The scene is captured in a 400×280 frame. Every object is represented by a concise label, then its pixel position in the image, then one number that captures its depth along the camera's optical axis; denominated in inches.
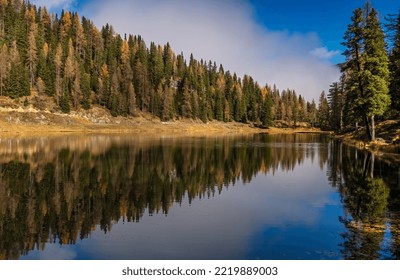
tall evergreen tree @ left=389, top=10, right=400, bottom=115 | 1786.4
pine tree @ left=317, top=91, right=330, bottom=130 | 6092.5
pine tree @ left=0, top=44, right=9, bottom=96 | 3855.8
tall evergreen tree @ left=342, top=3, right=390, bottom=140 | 1675.7
